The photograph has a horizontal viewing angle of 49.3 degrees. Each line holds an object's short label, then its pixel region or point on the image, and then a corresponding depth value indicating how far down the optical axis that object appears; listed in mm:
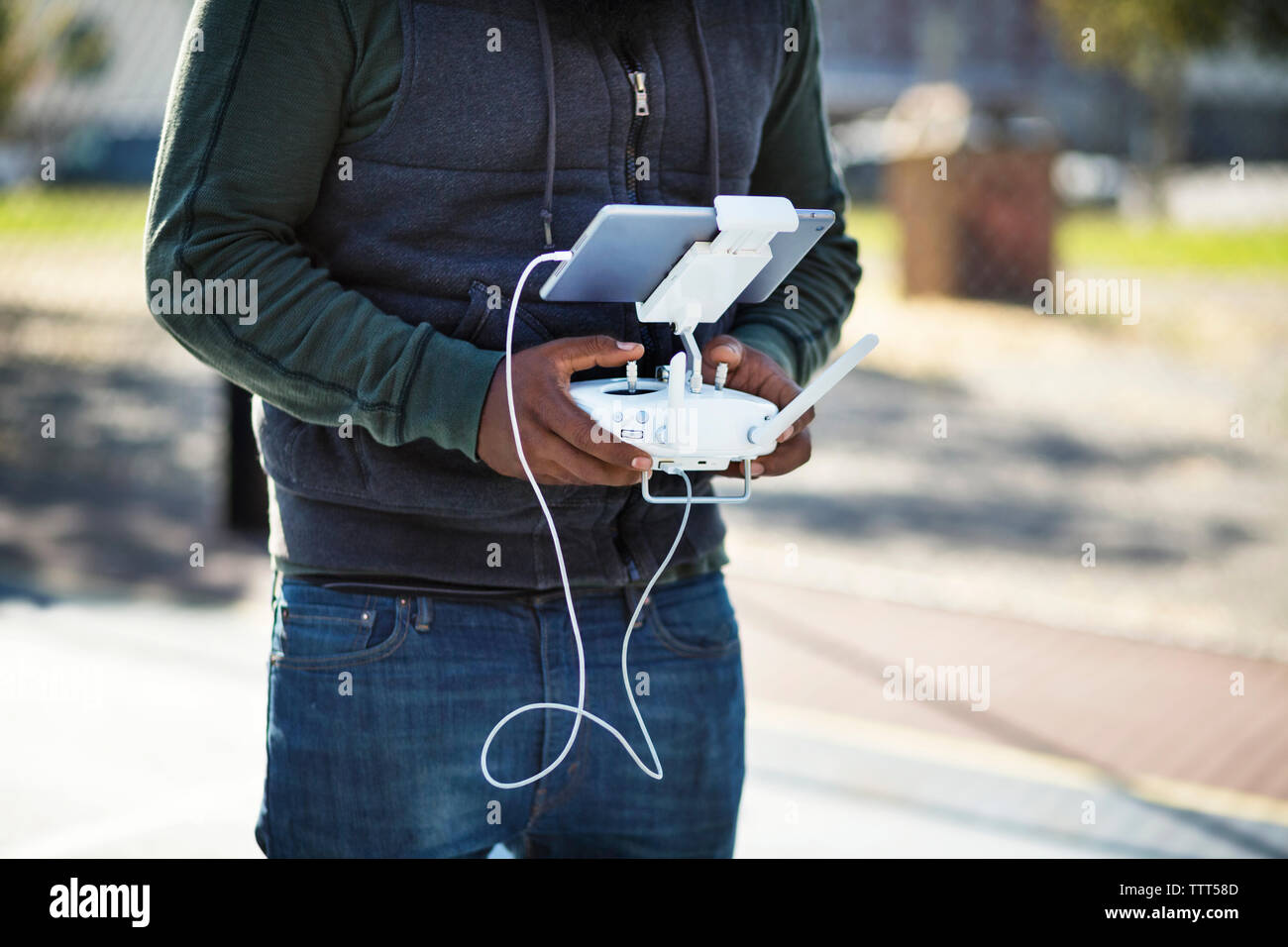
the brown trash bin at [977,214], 12273
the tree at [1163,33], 16281
